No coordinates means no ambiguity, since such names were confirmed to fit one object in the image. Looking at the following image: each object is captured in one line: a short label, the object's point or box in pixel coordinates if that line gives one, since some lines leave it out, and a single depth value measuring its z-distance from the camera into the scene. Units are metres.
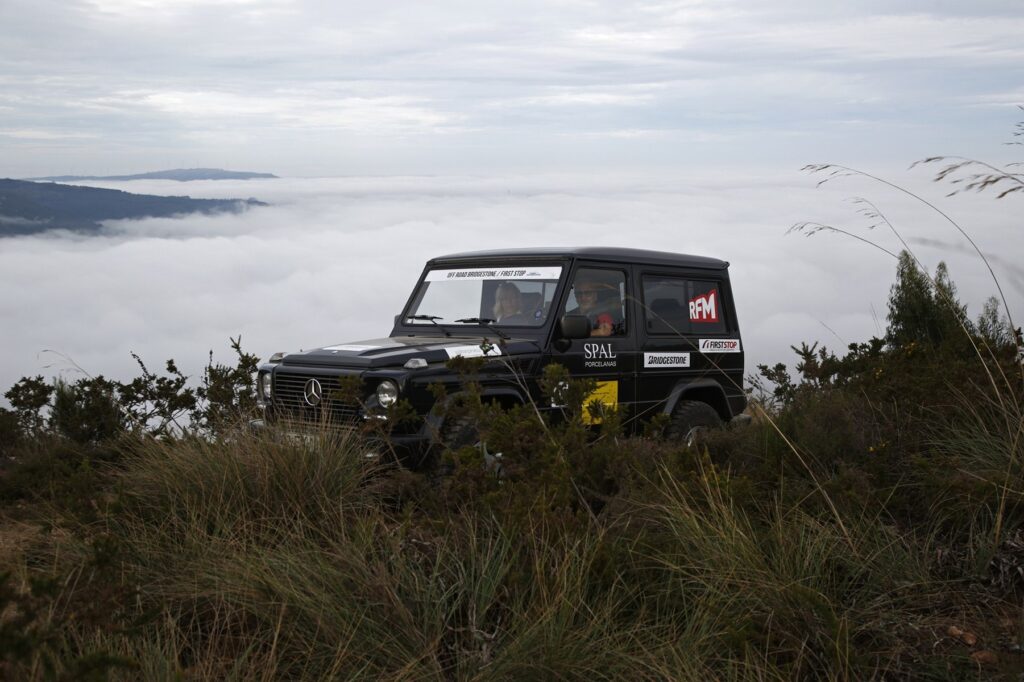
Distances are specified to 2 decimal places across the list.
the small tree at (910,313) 17.79
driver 8.09
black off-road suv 7.11
